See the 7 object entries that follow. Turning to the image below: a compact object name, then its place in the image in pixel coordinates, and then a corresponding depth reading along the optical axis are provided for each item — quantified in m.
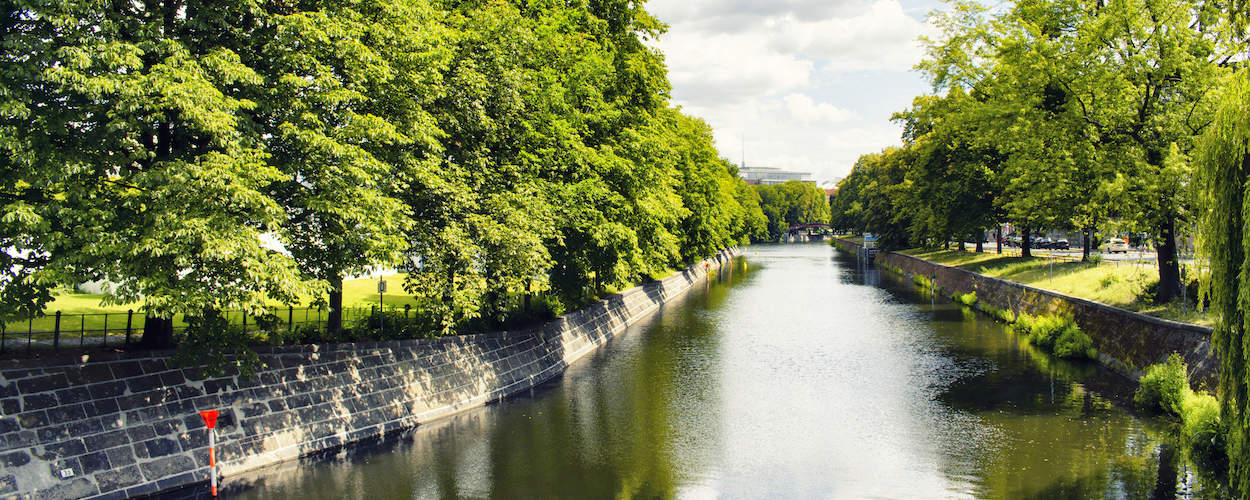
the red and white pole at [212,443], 14.52
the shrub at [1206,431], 16.55
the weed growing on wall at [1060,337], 29.05
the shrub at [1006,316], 38.94
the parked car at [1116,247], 72.31
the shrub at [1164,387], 20.20
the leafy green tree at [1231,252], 11.80
